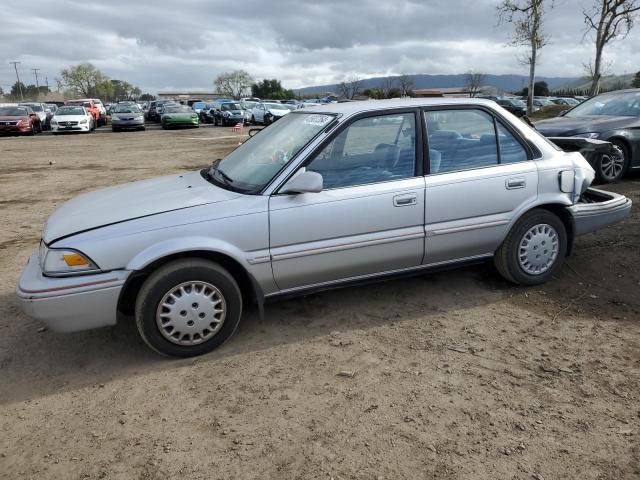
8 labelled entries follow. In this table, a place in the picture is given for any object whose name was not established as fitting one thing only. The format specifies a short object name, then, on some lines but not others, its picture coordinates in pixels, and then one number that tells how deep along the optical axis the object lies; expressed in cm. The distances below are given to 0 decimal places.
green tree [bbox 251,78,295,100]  8377
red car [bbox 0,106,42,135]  2448
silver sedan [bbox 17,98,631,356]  318
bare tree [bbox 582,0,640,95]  2253
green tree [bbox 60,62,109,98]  9944
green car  2861
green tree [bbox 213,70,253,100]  10581
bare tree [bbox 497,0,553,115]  2577
